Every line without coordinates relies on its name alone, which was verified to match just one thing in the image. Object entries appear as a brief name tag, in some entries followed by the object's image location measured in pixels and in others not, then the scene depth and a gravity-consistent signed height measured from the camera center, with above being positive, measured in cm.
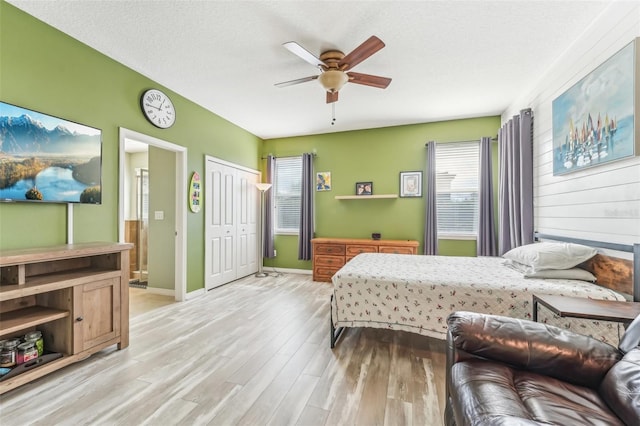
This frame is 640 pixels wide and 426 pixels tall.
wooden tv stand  184 -70
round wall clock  321 +130
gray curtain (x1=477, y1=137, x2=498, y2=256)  425 +11
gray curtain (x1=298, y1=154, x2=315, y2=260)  532 +6
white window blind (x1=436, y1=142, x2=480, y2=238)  455 +45
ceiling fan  239 +136
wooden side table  152 -55
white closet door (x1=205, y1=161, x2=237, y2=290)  430 -18
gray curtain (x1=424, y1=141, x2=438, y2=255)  454 +8
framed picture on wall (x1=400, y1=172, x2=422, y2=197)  479 +54
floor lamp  555 -37
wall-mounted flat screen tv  204 +45
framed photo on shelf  508 +49
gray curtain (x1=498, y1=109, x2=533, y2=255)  325 +41
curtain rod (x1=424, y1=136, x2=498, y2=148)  436 +121
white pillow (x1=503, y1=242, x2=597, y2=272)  222 -34
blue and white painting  184 +77
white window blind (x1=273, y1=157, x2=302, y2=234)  562 +42
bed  194 -62
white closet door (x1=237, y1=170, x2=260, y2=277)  508 -18
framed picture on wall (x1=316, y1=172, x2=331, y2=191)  538 +66
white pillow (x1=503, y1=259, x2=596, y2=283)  218 -48
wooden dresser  449 -60
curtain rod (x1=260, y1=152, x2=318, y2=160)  543 +120
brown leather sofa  100 -71
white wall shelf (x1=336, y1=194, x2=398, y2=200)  480 +32
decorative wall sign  396 +31
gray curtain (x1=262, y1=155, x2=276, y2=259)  557 -8
